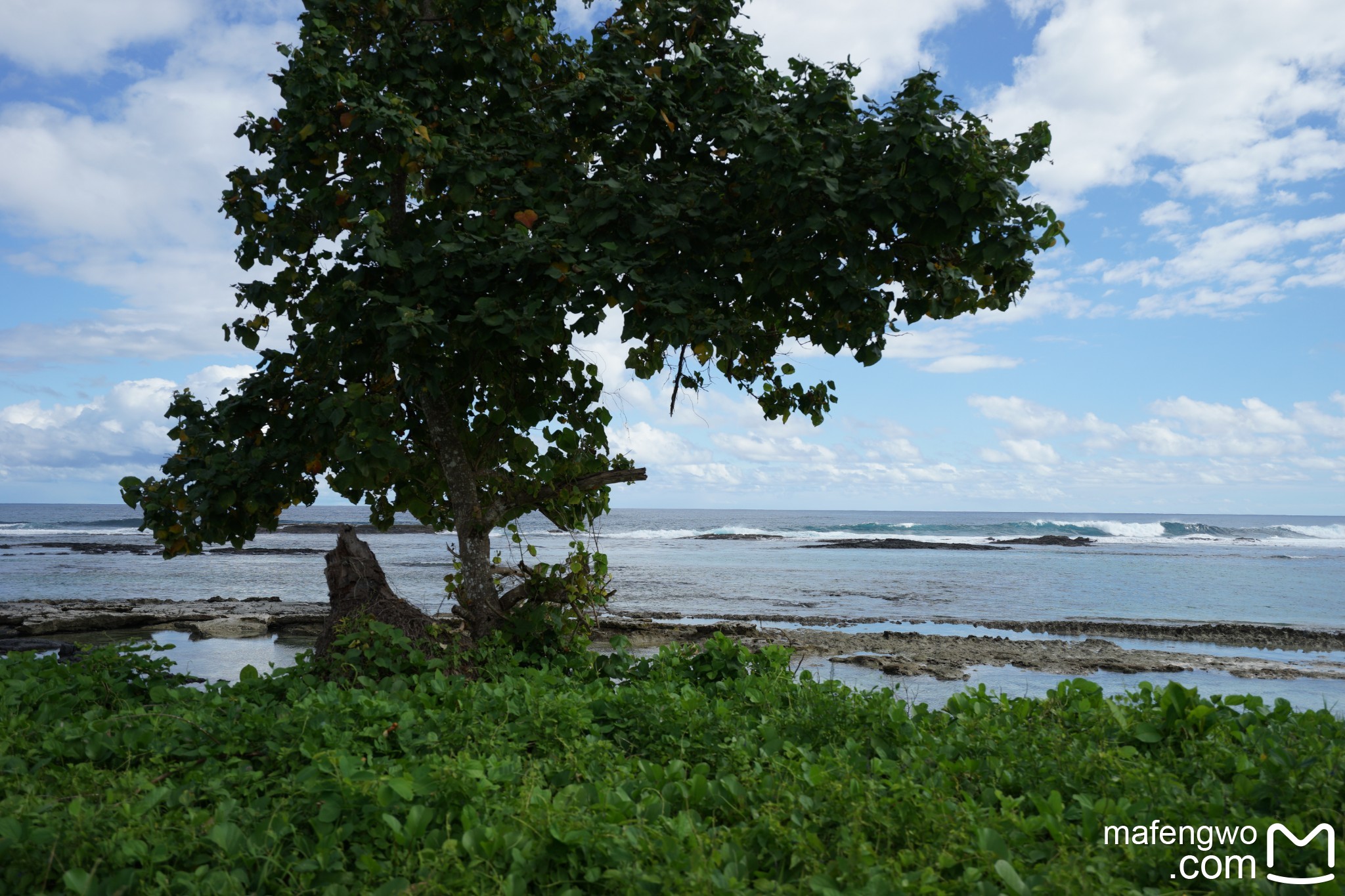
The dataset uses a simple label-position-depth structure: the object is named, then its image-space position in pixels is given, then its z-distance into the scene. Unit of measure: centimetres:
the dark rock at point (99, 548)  4194
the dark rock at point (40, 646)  1059
